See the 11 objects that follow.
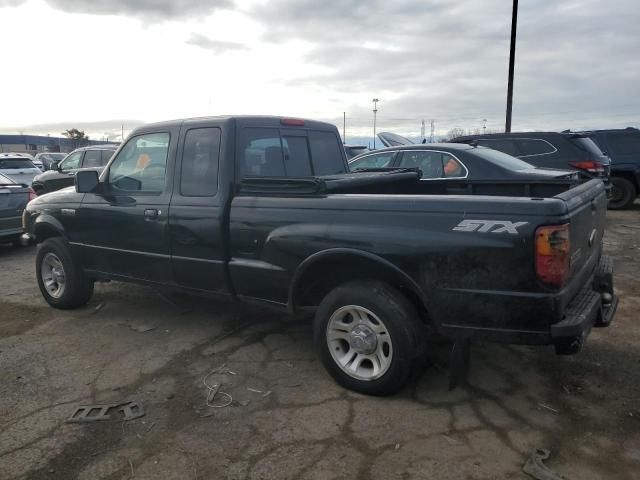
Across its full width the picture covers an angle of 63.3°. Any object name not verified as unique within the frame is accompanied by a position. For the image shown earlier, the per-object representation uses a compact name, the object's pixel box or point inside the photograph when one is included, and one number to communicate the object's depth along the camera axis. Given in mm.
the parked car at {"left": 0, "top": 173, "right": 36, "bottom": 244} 8633
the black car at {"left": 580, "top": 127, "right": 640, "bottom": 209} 12344
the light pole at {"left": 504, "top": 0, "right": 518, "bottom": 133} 16938
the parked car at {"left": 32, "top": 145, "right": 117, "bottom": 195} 12023
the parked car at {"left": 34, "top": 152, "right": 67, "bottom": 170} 33309
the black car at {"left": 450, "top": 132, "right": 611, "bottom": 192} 9727
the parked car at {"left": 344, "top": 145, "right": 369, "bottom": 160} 16508
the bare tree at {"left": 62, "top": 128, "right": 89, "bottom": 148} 77475
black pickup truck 2898
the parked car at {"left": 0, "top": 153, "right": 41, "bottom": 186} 14414
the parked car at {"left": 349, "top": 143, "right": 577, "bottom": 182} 7043
